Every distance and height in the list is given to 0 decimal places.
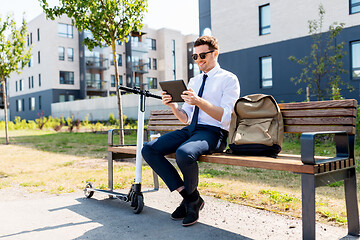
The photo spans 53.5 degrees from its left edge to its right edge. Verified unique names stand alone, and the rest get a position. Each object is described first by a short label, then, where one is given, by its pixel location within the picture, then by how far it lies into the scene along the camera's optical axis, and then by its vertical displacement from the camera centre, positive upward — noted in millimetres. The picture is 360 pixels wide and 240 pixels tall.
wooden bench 2520 -397
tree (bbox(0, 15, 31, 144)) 13047 +2463
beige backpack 3229 -156
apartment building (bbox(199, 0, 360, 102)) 15461 +3612
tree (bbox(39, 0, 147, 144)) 7664 +2161
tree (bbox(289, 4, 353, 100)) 14766 +2082
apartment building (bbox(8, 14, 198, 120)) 37750 +5446
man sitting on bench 3291 -197
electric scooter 3760 -610
